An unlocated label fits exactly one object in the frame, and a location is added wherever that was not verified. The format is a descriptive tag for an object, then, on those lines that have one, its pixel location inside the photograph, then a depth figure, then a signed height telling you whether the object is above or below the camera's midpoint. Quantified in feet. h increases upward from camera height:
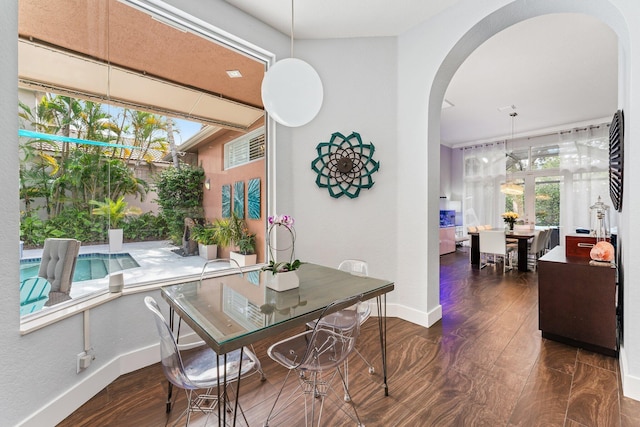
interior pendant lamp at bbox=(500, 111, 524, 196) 20.54 +1.46
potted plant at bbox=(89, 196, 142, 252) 7.00 -0.04
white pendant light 5.89 +2.50
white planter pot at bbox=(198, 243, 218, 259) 8.91 -1.23
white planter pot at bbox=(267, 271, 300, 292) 5.78 -1.43
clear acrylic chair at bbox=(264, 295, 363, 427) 4.72 -2.54
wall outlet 5.77 -3.00
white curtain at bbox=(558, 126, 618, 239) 19.62 +2.49
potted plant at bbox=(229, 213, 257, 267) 9.55 -1.05
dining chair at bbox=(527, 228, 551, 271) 18.52 -2.40
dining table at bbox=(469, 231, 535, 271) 17.70 -2.11
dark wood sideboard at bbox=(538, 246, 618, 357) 7.55 -2.62
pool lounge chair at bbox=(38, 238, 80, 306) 5.69 -1.08
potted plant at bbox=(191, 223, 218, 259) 8.86 -0.85
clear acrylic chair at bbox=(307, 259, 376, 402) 6.59 -2.44
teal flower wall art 10.39 +1.67
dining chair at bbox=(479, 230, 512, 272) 17.47 -2.09
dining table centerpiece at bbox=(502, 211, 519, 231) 19.40 -0.59
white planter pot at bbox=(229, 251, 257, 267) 9.49 -1.58
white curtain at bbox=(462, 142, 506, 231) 24.59 +2.39
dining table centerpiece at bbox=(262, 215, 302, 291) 5.79 -1.26
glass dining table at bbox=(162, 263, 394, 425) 4.00 -1.62
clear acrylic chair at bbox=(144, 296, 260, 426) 4.12 -2.58
